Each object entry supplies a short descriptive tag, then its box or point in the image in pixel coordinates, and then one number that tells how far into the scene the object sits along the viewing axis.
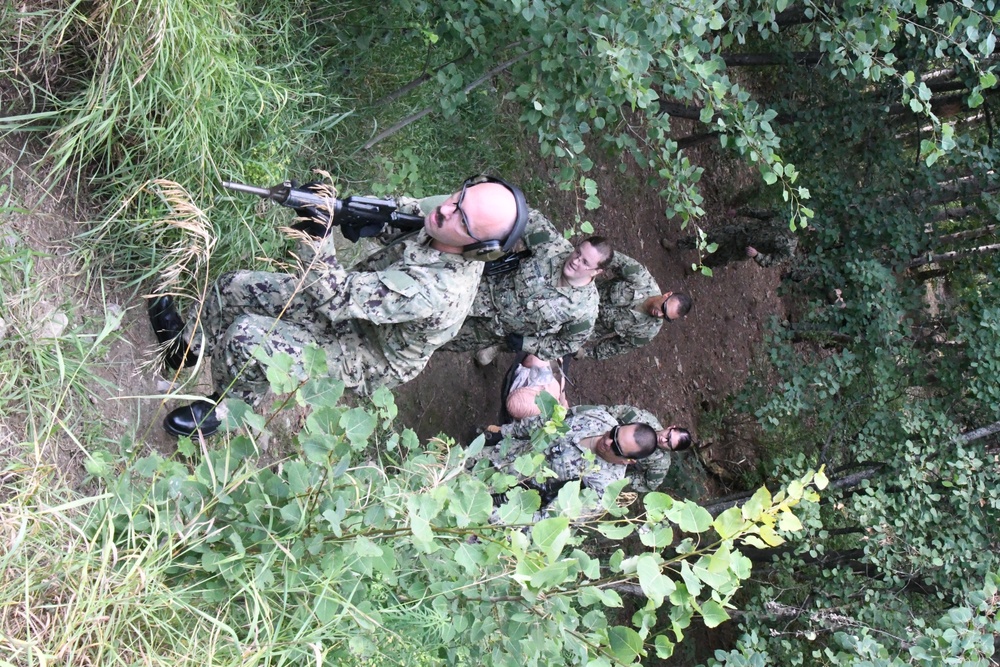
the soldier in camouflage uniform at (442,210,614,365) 4.21
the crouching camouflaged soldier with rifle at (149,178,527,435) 2.72
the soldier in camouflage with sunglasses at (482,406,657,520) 4.26
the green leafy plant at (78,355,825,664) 1.83
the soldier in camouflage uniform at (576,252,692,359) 5.18
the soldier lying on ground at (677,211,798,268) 7.09
